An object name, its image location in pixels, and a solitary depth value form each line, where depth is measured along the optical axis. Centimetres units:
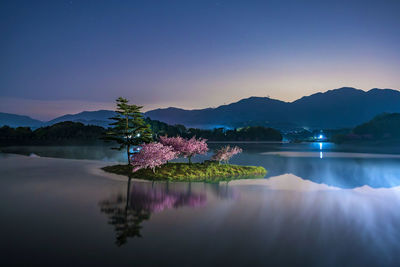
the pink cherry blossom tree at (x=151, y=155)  3416
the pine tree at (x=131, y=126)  4172
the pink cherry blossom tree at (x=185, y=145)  3969
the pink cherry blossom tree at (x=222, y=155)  3914
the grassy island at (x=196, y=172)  3347
